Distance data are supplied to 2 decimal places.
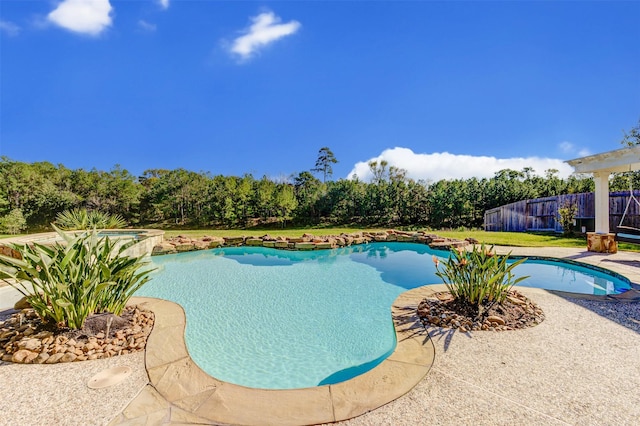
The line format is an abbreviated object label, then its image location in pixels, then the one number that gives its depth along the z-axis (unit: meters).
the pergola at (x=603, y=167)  7.36
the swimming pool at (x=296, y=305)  3.28
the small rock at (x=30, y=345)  2.91
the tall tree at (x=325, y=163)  37.56
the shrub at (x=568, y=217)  13.68
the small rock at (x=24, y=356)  2.79
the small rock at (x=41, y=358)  2.79
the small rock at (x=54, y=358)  2.80
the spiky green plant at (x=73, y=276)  3.08
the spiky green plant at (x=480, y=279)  3.79
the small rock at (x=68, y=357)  2.82
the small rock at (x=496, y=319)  3.55
